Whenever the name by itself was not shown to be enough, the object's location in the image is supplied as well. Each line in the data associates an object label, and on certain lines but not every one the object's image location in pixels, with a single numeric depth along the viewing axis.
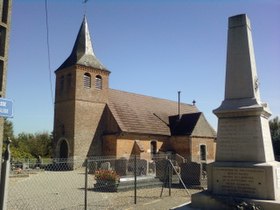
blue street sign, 5.41
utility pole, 6.23
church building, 28.46
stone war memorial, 7.20
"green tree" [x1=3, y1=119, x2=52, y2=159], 38.44
